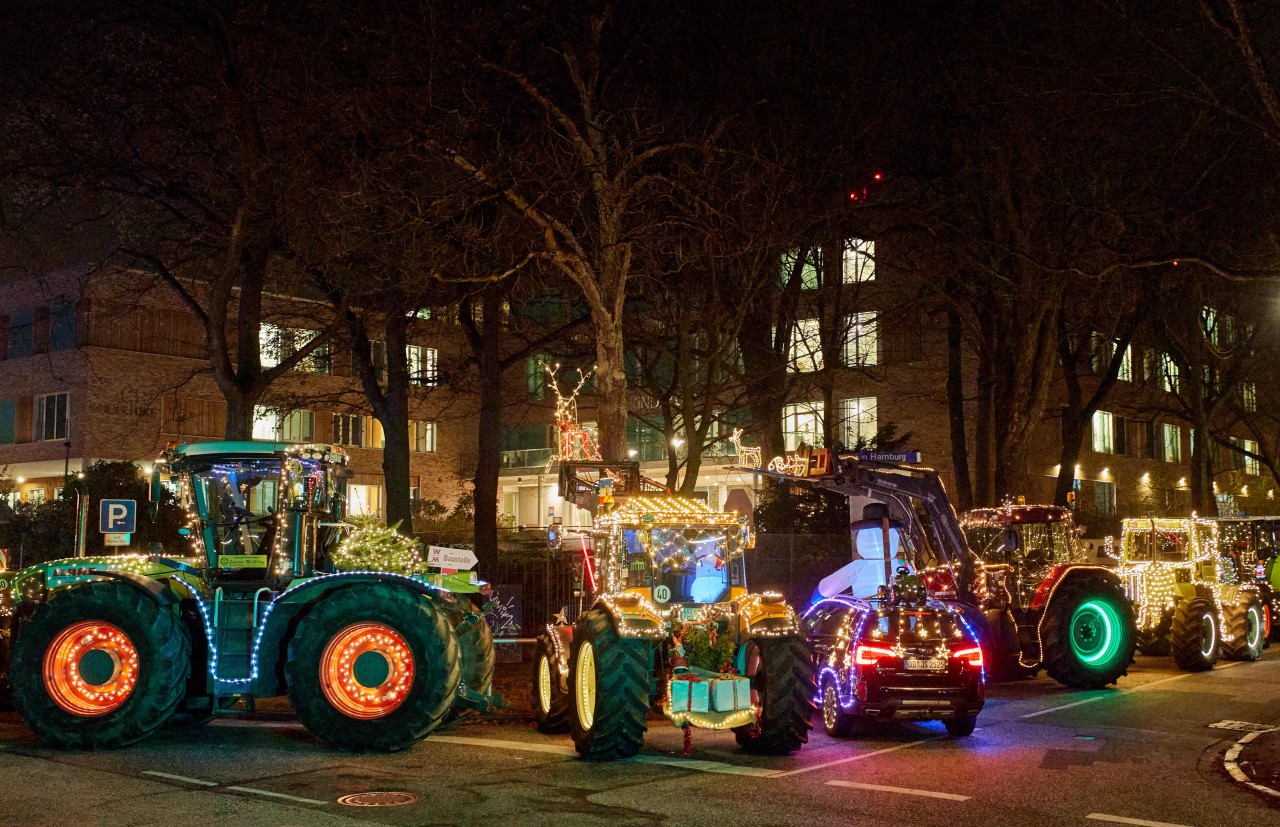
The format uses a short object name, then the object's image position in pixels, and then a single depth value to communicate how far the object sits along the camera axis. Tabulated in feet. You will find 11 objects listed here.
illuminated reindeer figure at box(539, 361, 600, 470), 58.81
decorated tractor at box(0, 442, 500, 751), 41.01
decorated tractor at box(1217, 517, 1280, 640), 78.38
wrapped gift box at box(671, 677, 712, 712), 39.52
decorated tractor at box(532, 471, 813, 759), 39.47
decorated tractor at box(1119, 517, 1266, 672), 67.41
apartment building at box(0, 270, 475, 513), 152.46
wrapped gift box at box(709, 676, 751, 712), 39.65
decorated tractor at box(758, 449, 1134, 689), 55.42
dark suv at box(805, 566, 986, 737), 43.86
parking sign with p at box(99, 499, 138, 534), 51.24
